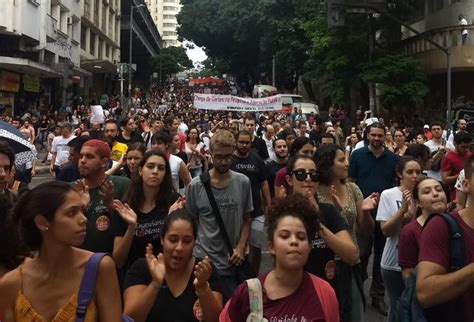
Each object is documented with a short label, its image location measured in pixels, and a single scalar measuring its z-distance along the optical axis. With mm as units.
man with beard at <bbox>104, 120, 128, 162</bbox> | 8414
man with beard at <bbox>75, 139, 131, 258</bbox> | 4410
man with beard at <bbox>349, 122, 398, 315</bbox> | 7215
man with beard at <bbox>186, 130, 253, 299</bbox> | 4934
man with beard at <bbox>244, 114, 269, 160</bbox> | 10016
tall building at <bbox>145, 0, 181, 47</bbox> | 177625
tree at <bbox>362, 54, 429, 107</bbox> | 24328
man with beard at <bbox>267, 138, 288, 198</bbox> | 8126
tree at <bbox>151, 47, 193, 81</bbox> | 79875
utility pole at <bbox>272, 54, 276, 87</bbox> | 46062
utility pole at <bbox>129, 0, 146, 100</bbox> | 39806
